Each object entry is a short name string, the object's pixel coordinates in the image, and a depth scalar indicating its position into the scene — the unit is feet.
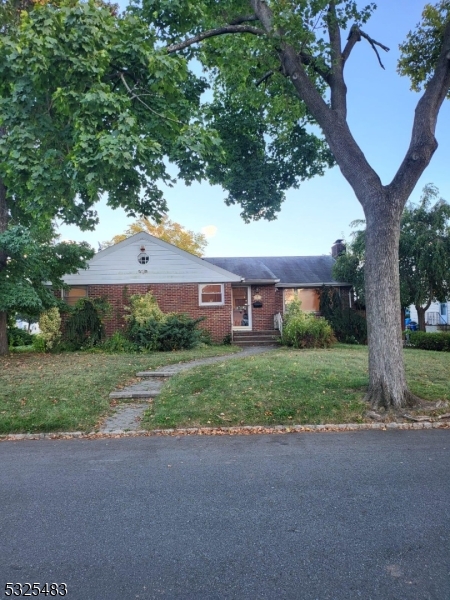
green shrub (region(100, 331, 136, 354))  49.47
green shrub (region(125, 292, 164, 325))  51.87
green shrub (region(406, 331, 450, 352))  52.38
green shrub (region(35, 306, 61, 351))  51.24
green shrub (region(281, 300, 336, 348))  52.19
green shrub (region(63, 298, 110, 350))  52.37
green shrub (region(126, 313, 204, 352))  49.55
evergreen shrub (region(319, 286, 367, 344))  62.13
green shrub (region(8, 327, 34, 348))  62.92
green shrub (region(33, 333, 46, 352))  51.41
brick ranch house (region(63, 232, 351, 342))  57.82
